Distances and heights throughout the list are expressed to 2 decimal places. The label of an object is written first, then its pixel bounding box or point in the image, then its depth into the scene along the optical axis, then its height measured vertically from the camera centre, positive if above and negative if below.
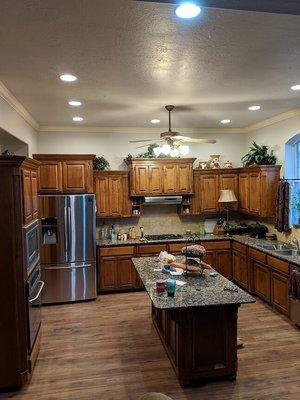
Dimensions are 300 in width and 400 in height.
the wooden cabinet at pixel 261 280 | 4.95 -1.55
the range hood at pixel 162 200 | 6.19 -0.30
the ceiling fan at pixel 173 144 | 4.34 +0.54
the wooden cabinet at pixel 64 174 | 5.50 +0.21
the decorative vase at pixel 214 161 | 6.60 +0.44
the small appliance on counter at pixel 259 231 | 5.98 -0.91
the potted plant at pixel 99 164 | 6.09 +0.40
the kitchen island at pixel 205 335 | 3.03 -1.43
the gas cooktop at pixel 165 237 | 6.24 -1.03
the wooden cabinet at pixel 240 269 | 5.62 -1.55
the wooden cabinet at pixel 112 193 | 6.05 -0.16
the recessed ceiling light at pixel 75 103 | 4.34 +1.13
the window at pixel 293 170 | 5.35 +0.19
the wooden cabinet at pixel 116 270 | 5.79 -1.52
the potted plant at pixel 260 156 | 5.71 +0.46
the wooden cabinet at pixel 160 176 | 6.11 +0.15
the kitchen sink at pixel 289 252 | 4.85 -1.07
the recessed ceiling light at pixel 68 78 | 3.35 +1.13
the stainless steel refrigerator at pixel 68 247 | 5.30 -1.01
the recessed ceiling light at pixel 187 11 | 2.08 +1.13
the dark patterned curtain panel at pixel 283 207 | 5.27 -0.41
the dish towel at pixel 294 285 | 4.08 -1.32
